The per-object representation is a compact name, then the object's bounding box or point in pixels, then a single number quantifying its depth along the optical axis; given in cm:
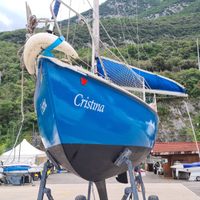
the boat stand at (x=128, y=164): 333
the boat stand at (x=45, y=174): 353
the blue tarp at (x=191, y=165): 1352
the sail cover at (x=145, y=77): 629
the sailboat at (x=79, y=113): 315
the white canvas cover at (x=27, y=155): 1755
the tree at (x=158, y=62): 5241
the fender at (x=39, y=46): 303
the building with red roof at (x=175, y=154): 1602
